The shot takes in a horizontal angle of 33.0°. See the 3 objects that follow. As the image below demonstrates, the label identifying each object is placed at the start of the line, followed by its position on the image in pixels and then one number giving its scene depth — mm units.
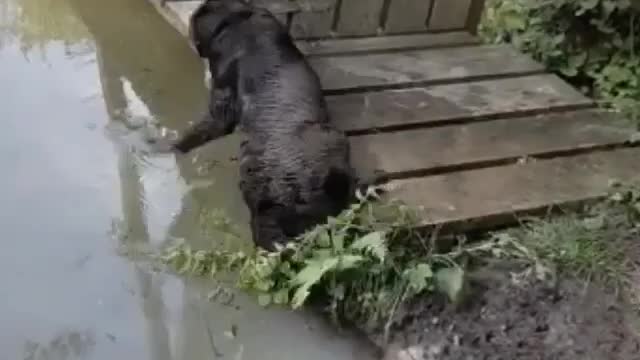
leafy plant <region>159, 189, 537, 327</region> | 3406
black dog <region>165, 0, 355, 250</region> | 3629
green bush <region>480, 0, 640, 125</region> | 4637
